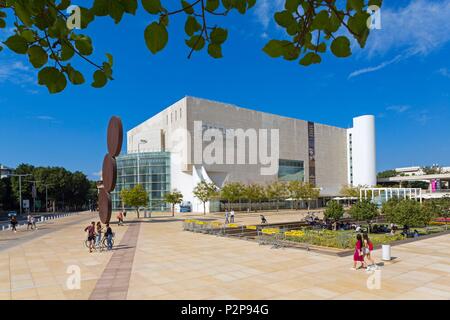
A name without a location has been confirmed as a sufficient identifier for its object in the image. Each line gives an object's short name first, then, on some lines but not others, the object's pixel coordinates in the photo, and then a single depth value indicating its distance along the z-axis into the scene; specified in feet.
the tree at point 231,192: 172.96
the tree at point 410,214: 72.08
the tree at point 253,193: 182.12
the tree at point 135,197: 120.26
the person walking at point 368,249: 38.61
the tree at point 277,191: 200.55
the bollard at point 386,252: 44.16
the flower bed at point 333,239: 55.95
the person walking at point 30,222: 102.37
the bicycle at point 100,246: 57.19
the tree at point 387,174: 423.23
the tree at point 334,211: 94.22
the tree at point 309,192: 208.79
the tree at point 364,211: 86.69
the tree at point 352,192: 236.24
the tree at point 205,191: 158.61
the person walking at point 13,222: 93.57
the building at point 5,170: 338.54
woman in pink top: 39.24
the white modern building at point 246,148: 190.49
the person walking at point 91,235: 55.47
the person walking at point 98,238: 57.08
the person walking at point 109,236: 57.16
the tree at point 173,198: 142.10
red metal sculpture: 67.05
